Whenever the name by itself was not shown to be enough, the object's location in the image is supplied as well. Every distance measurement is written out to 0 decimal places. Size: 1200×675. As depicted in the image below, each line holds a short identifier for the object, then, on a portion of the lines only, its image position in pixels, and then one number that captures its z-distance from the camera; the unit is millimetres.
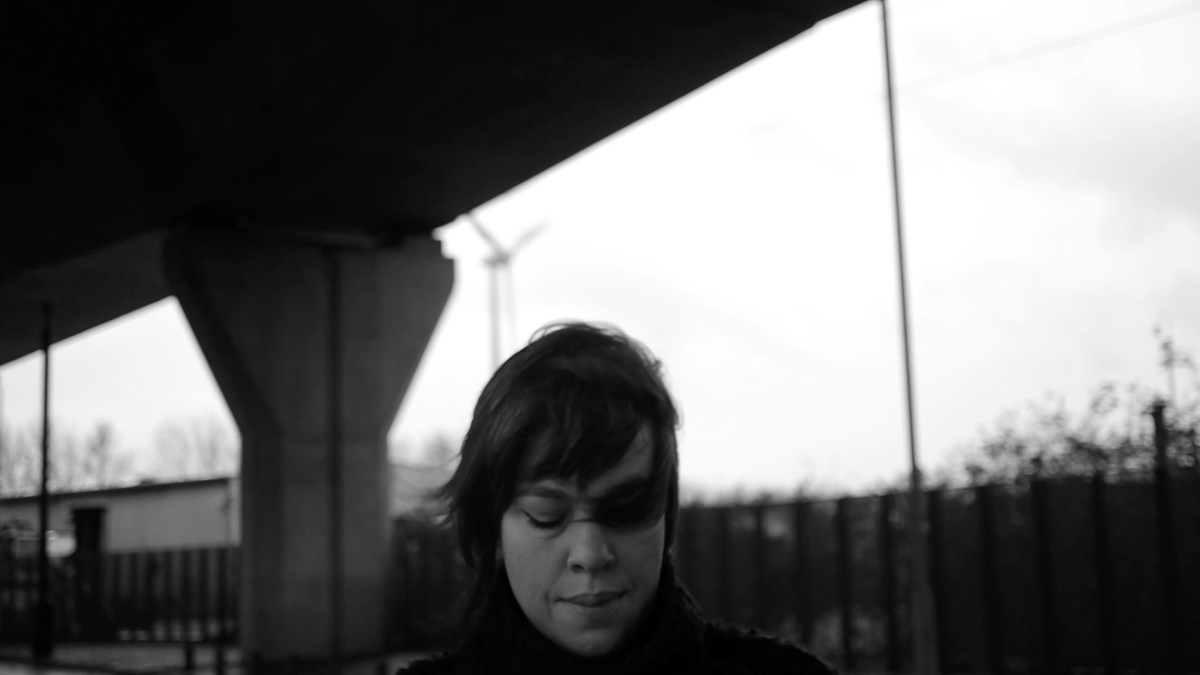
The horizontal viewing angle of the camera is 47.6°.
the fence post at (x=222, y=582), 26125
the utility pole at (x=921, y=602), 15883
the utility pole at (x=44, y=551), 27031
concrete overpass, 12336
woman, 1667
